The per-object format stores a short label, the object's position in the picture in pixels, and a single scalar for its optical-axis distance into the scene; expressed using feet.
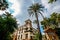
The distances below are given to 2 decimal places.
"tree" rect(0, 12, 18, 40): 44.93
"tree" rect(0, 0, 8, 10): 28.84
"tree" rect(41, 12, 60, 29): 43.54
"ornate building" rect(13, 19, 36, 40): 86.01
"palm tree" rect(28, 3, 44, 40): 55.79
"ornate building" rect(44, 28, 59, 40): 47.00
